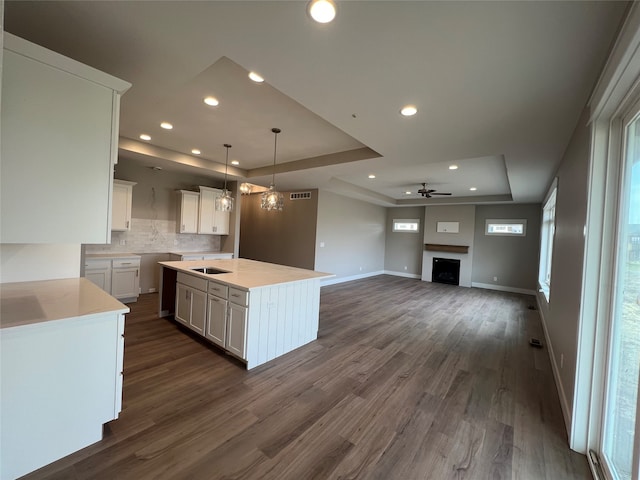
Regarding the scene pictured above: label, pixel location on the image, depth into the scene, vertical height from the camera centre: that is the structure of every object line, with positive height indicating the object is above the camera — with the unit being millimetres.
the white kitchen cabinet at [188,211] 5516 +385
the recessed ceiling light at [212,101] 2718 +1348
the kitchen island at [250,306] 2707 -850
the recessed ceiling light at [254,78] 2219 +1319
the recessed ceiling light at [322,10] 1332 +1168
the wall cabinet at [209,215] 5738 +340
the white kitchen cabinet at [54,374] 1411 -888
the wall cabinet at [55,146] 1409 +440
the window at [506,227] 7383 +554
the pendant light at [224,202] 3895 +423
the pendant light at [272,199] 3637 +478
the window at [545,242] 5207 +138
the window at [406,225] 9336 +574
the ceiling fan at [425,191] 5867 +1123
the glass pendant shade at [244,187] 6198 +1052
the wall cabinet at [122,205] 4629 +365
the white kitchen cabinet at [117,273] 4371 -821
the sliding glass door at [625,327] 1479 -450
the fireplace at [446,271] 8297 -889
